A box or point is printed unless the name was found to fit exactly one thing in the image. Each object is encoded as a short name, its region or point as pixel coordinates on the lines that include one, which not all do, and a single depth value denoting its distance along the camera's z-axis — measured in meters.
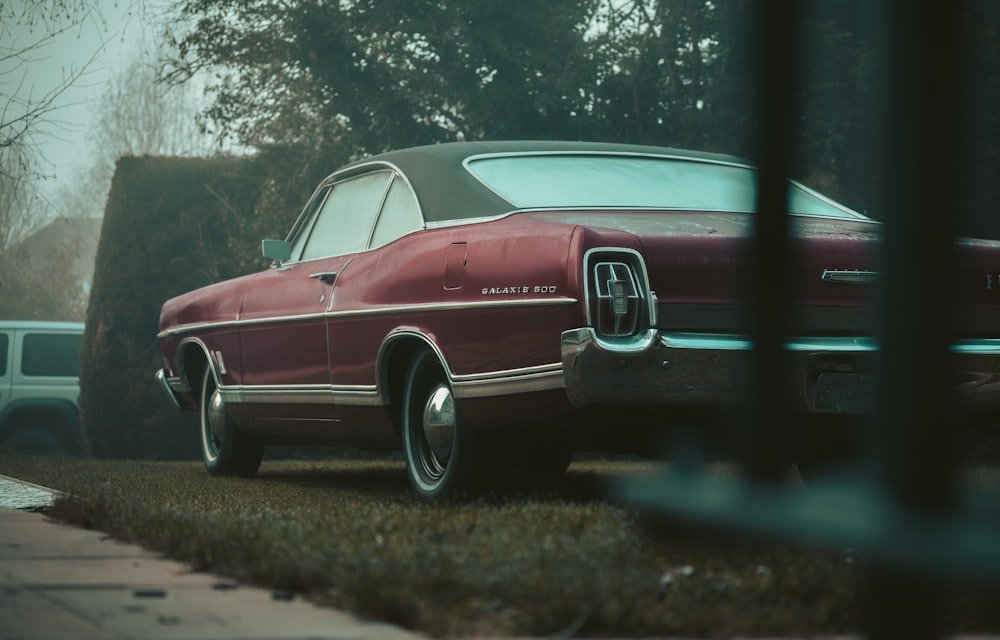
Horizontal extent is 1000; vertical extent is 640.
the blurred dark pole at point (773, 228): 1.52
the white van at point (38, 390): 15.57
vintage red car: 4.94
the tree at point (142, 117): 40.66
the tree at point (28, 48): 10.48
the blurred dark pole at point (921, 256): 1.29
